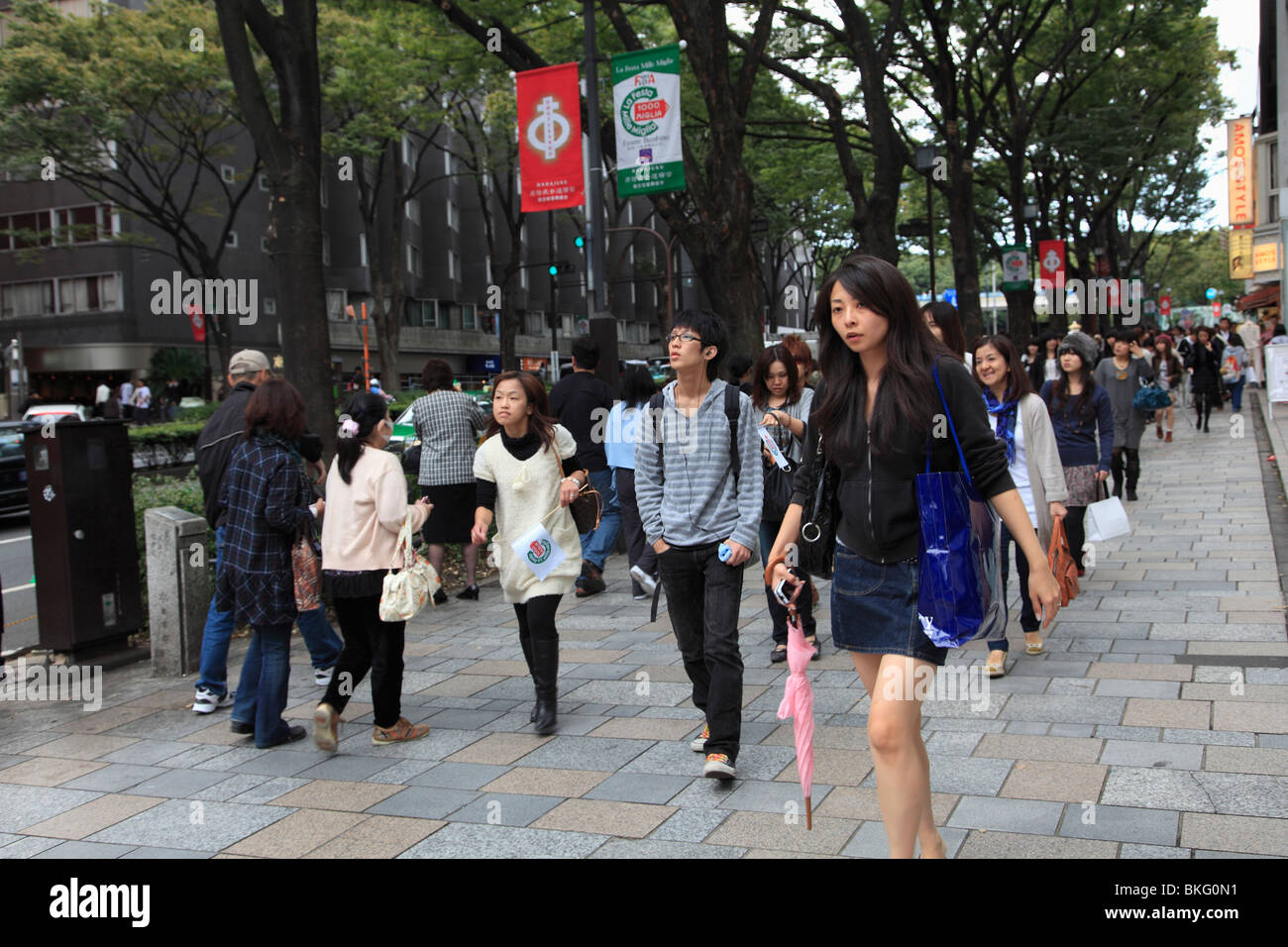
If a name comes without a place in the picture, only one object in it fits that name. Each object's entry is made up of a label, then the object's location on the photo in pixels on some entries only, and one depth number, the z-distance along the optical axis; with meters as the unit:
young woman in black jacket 3.12
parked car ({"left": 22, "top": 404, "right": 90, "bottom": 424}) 19.06
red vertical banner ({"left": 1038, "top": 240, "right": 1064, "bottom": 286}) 25.62
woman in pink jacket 5.29
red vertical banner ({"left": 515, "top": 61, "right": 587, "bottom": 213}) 12.05
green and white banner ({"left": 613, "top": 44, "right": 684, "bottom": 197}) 11.54
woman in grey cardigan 6.12
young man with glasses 4.62
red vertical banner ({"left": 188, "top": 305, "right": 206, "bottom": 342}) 30.68
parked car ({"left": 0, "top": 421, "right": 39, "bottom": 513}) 15.30
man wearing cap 5.98
